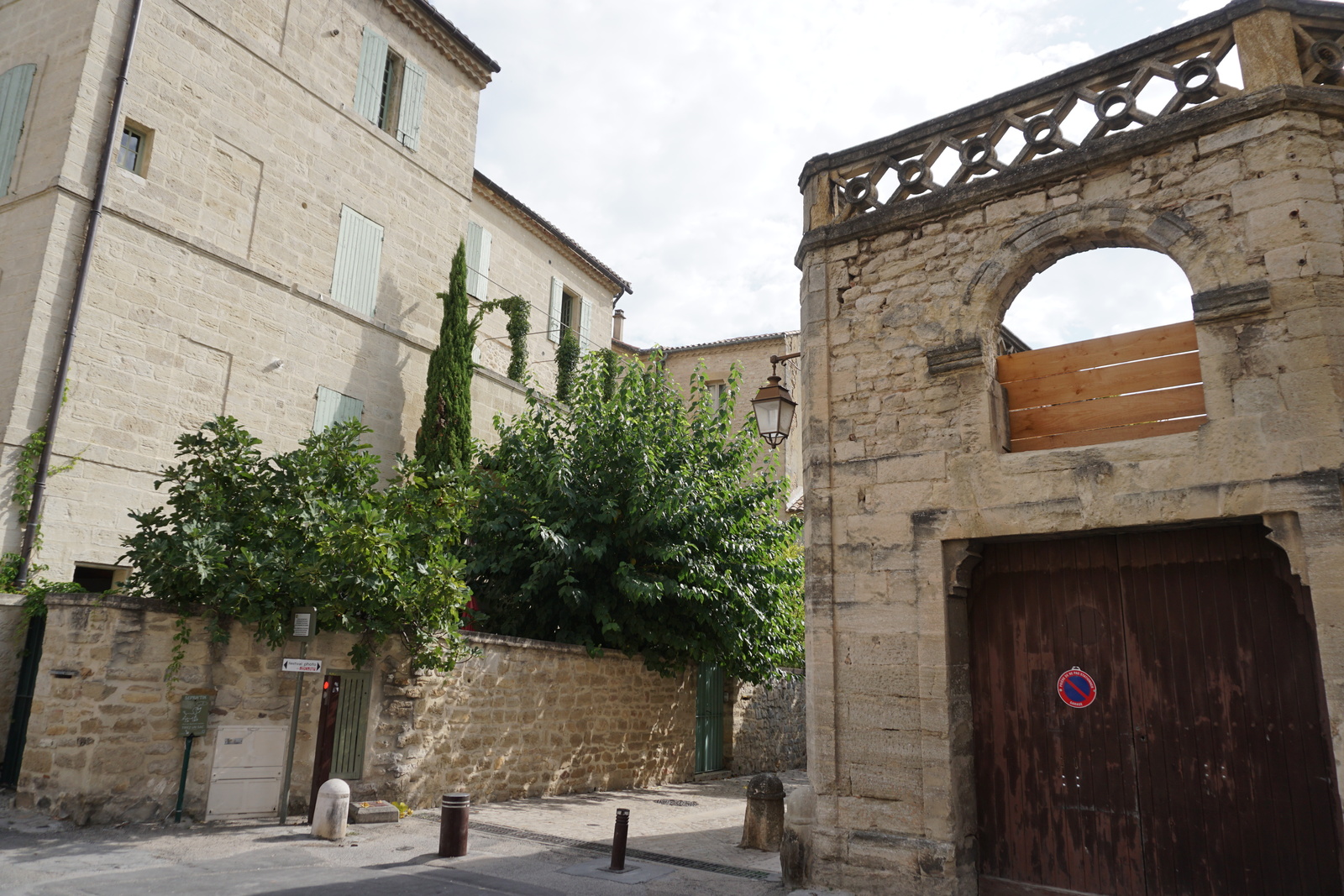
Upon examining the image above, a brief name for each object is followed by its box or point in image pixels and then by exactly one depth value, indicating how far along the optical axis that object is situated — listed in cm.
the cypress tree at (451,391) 1337
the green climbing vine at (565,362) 1723
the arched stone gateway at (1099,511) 500
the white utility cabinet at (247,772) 773
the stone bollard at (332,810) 726
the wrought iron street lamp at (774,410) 740
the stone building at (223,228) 998
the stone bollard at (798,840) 615
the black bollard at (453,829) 685
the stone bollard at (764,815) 758
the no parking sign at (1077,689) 560
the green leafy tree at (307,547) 772
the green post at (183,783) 740
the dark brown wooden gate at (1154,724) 492
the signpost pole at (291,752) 781
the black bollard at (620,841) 664
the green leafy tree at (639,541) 1113
